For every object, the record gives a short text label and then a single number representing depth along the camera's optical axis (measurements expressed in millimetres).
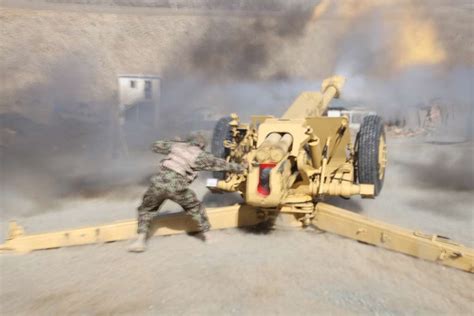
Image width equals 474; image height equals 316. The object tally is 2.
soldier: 4848
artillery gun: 4777
